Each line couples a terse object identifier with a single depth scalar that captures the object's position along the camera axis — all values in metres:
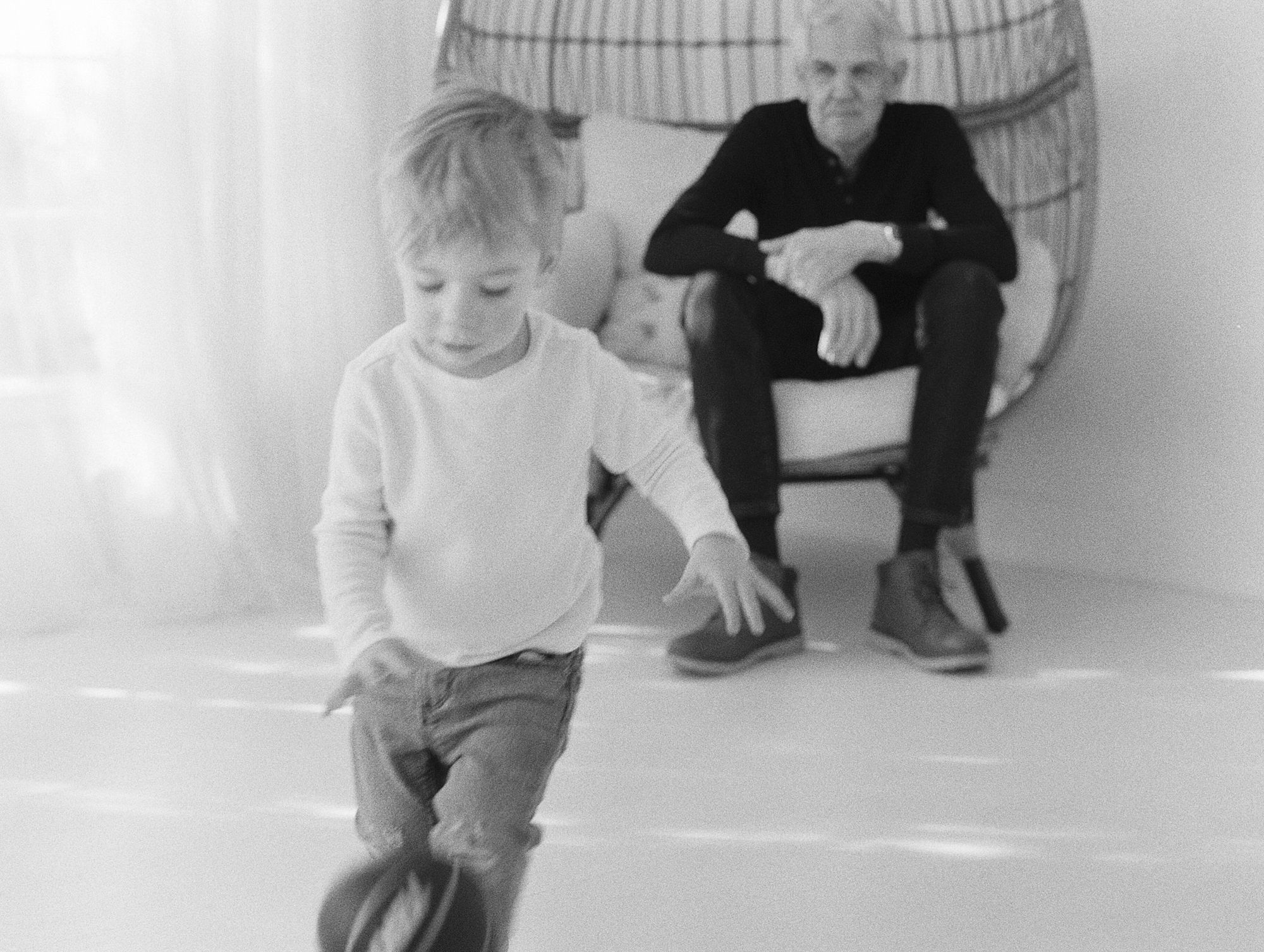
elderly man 2.33
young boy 1.26
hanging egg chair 2.51
